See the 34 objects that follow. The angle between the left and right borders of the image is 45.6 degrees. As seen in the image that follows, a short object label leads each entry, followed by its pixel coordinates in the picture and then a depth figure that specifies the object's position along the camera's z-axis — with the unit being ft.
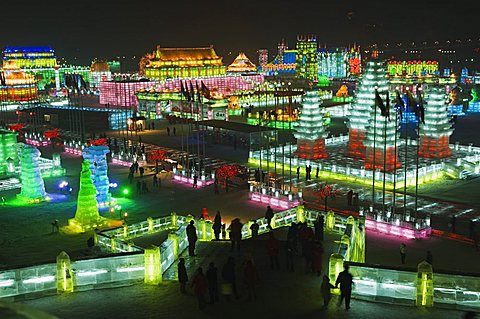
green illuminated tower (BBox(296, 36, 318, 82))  481.87
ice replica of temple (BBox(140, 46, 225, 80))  331.57
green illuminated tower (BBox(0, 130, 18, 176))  135.13
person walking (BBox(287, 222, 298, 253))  63.98
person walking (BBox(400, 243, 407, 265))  74.38
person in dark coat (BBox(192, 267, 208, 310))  51.06
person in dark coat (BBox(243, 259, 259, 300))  52.54
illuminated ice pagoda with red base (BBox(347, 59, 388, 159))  141.08
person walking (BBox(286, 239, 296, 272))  60.54
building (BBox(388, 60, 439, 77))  521.24
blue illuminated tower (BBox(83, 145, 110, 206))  104.73
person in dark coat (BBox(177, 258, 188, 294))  54.75
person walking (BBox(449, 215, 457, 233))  87.90
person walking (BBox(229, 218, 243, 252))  65.16
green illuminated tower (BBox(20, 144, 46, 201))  108.17
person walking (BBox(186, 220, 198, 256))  64.23
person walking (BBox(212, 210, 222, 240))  73.31
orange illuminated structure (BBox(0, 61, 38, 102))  315.58
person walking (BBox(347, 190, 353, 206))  105.29
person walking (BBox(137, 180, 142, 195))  117.12
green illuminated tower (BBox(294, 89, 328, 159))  146.20
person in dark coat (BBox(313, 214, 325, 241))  71.31
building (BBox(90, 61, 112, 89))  382.42
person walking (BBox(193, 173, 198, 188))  121.60
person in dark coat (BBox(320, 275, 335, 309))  50.70
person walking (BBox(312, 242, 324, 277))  58.29
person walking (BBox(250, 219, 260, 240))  70.59
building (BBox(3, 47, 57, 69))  493.36
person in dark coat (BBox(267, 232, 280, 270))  60.34
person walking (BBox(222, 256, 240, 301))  52.60
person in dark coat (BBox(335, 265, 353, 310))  50.62
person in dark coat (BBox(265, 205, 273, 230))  81.00
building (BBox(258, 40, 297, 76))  638.94
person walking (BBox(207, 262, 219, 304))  51.65
